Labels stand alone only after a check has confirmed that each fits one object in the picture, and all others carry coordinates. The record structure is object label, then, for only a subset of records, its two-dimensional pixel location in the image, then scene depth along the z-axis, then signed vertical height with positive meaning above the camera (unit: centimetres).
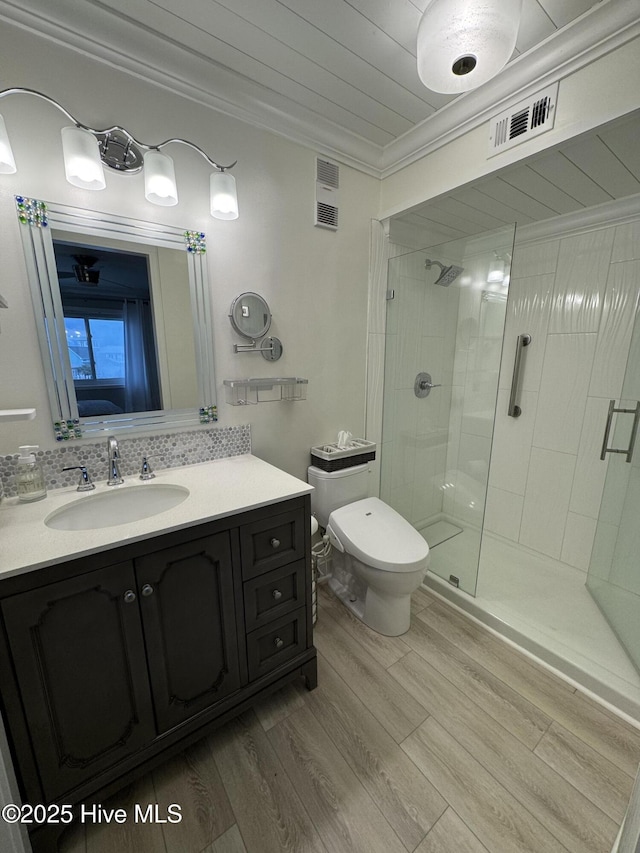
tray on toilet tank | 184 -54
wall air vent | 172 +83
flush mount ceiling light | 88 +84
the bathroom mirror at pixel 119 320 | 117 +14
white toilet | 155 -89
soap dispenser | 111 -40
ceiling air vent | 126 +91
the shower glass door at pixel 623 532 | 161 -89
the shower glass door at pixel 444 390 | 197 -22
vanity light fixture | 104 +64
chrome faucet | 127 -38
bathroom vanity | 83 -78
